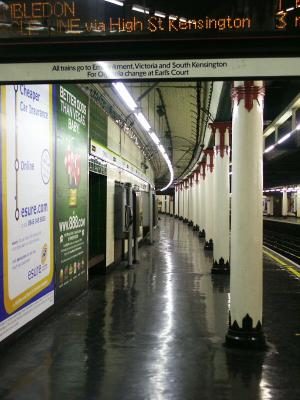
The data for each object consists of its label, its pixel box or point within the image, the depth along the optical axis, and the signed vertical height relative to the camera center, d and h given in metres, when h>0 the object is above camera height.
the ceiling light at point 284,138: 12.58 +1.66
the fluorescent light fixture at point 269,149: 15.90 +1.73
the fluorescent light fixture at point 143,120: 8.38 +1.47
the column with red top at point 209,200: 15.62 -0.08
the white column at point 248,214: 5.19 -0.18
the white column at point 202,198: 21.59 -0.01
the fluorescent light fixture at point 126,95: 6.40 +1.50
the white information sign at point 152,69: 3.26 +0.91
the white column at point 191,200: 31.26 -0.15
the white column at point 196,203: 25.97 -0.29
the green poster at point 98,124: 8.66 +1.44
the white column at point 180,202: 43.22 -0.40
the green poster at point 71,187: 6.64 +0.17
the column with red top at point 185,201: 36.62 -0.24
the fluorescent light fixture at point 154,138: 10.85 +1.48
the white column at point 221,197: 10.54 +0.02
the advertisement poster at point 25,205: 4.81 -0.07
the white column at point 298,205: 43.44 -0.70
